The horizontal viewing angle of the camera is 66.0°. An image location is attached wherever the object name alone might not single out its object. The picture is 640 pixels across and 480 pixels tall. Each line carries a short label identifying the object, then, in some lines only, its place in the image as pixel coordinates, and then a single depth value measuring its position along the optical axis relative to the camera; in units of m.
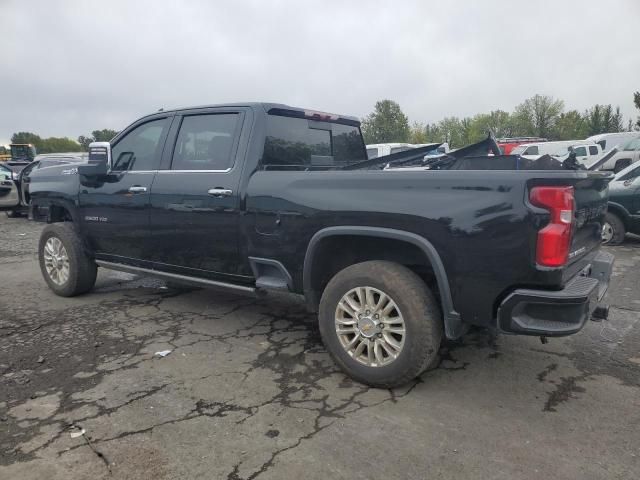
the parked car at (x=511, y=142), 29.81
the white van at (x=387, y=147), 22.06
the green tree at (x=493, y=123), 65.99
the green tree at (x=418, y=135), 69.96
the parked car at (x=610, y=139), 23.83
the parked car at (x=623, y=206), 8.19
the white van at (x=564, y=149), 21.80
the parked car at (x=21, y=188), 11.33
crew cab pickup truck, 2.75
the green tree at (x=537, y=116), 60.50
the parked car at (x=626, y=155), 18.09
